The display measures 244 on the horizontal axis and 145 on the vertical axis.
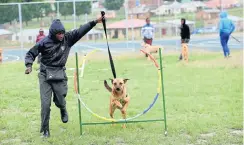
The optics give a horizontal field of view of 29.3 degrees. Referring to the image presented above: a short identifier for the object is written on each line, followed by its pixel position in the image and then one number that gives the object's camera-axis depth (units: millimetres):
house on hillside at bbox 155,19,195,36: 24609
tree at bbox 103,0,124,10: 23244
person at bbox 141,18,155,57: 20156
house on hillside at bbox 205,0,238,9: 26072
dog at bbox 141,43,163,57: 17498
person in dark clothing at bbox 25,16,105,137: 7047
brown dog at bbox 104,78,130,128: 7602
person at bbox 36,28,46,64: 19008
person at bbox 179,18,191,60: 19391
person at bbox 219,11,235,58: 18281
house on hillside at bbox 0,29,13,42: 21969
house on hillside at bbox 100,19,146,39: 23047
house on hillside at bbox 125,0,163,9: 26147
